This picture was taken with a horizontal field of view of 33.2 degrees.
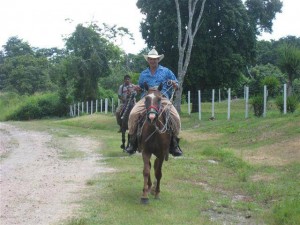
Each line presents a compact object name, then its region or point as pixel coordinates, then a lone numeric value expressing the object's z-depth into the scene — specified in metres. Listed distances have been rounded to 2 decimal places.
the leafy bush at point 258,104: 25.28
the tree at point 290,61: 24.97
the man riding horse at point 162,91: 10.00
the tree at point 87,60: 54.00
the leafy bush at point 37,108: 58.41
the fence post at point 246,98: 25.41
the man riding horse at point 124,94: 16.84
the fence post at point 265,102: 23.92
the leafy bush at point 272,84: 26.68
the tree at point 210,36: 38.38
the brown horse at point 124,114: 16.17
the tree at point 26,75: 72.81
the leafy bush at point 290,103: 23.11
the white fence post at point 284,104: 22.81
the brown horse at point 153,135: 9.36
